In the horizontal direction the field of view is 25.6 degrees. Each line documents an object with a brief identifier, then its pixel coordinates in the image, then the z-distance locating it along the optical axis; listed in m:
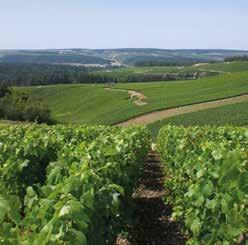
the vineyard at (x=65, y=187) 4.21
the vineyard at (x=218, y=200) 5.38
